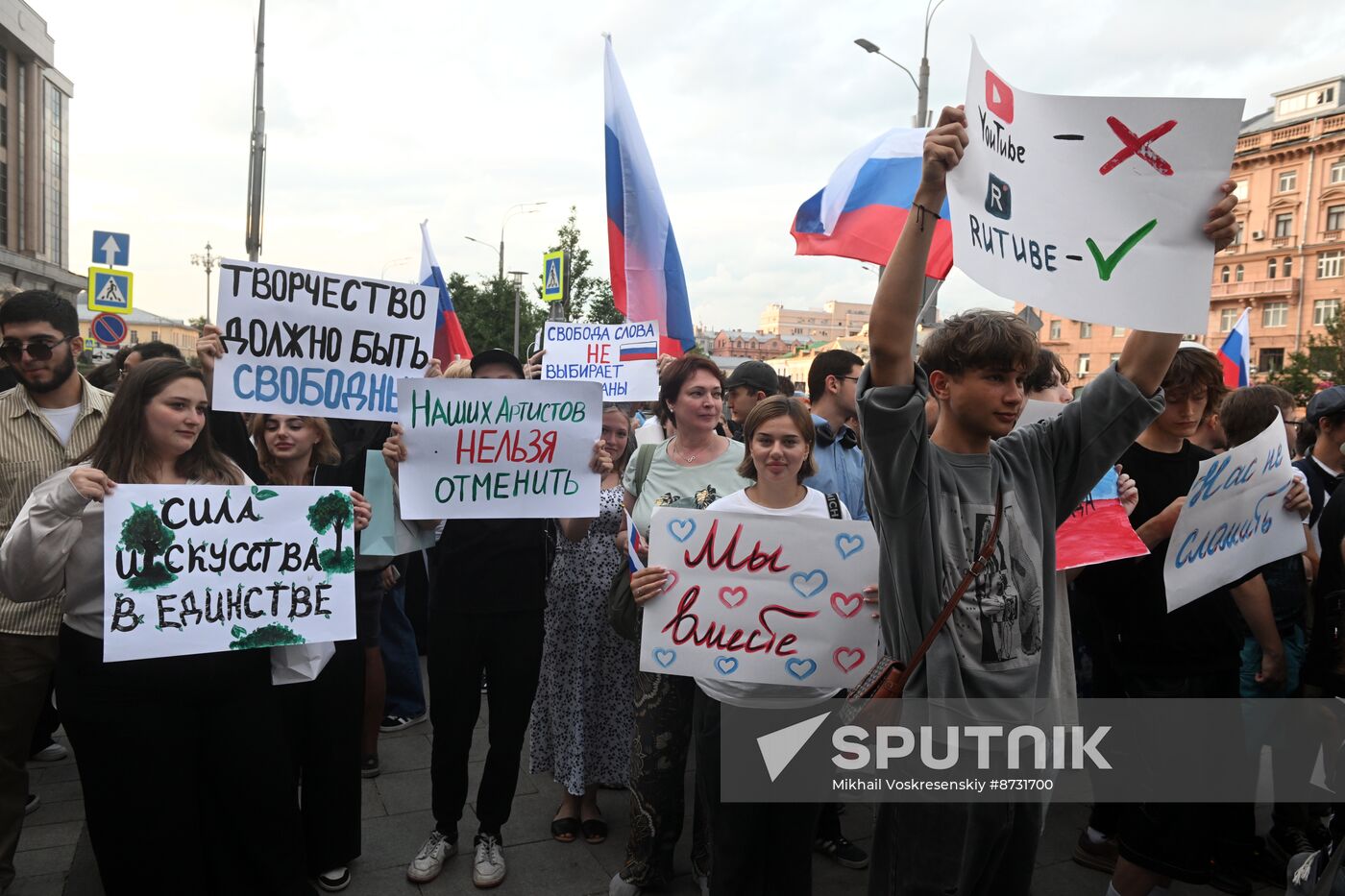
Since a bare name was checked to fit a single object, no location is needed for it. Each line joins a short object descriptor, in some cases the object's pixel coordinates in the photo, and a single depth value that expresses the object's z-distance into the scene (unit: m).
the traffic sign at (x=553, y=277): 17.39
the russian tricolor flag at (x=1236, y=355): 7.32
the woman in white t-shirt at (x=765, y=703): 3.00
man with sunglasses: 3.50
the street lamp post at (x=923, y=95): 13.18
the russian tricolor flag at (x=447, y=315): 7.64
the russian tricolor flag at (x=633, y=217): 6.16
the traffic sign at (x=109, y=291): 13.14
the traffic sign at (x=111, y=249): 13.15
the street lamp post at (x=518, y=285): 28.98
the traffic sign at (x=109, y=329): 12.66
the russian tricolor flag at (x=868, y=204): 6.51
